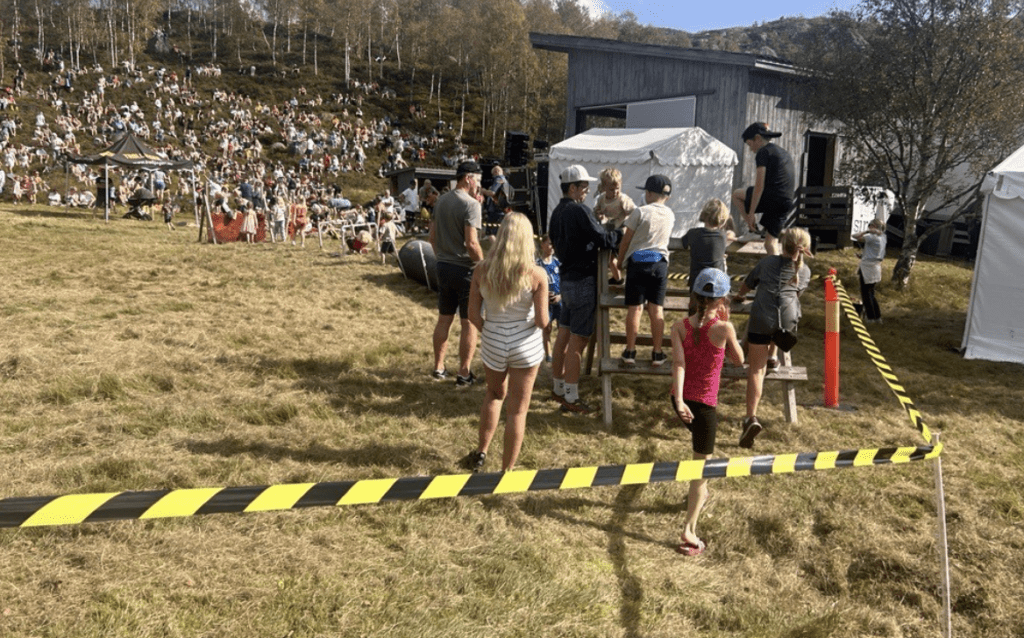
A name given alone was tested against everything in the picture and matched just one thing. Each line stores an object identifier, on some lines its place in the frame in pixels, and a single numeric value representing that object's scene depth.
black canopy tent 22.30
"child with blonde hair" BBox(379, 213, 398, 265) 13.87
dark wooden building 18.86
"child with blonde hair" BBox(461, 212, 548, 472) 4.31
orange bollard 6.97
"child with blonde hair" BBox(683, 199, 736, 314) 5.97
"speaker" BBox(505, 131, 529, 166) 24.38
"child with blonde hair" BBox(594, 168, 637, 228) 6.21
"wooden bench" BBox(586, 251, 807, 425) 6.19
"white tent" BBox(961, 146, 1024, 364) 9.58
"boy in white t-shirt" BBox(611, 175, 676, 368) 5.90
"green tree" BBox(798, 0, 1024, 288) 13.23
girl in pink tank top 4.05
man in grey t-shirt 6.25
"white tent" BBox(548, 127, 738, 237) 16.62
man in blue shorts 5.86
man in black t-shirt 6.93
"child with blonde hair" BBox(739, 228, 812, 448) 5.75
